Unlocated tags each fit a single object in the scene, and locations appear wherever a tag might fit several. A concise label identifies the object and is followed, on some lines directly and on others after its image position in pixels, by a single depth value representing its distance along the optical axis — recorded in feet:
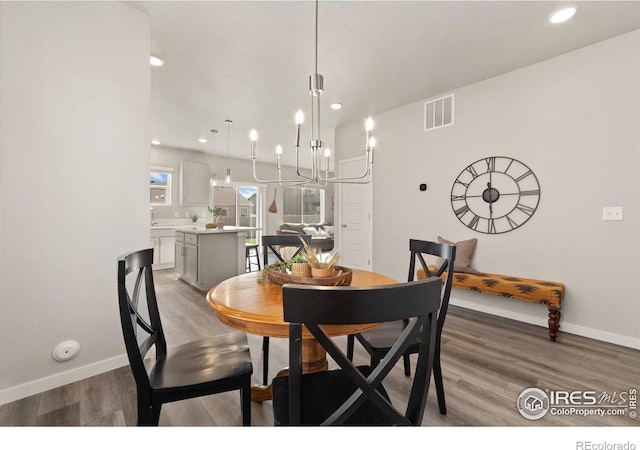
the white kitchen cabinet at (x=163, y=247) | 18.28
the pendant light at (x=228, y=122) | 14.97
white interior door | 14.75
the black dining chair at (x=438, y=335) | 4.81
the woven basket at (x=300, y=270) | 4.90
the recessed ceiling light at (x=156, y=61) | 8.98
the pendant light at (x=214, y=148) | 16.96
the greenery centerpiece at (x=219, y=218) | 15.60
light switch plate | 8.08
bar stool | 15.84
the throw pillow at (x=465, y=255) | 10.65
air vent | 11.59
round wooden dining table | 3.41
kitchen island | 13.25
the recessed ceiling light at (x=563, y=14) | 6.82
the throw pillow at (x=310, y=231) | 26.09
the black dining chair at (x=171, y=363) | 3.54
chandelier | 5.33
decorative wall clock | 9.72
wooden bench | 8.27
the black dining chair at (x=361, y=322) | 2.33
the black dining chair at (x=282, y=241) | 7.70
